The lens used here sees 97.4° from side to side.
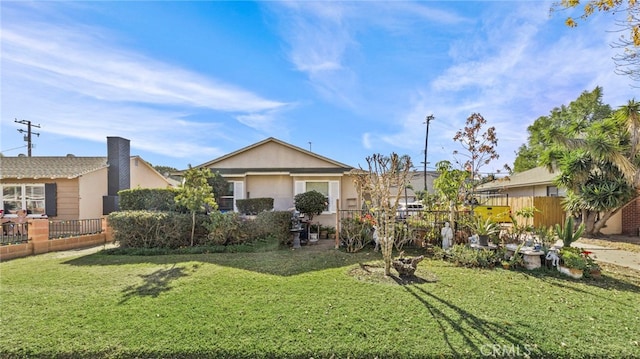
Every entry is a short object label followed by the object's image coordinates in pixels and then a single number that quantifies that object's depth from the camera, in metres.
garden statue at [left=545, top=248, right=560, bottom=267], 7.26
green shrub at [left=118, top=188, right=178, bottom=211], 11.73
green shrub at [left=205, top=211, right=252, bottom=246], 10.23
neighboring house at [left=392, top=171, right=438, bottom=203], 37.27
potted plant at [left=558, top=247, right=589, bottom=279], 6.71
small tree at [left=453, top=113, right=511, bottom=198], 12.03
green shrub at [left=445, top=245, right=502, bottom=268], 7.69
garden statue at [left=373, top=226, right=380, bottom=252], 9.66
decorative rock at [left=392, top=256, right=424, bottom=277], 6.70
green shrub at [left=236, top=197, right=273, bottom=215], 12.42
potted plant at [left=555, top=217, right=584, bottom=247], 7.54
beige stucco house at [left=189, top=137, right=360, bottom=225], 14.03
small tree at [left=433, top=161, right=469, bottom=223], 9.91
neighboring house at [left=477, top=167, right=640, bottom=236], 13.91
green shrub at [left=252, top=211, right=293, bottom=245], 10.56
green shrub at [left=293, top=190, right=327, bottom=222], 11.99
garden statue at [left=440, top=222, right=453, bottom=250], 9.23
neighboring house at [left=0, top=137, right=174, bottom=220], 14.79
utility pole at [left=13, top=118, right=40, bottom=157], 25.75
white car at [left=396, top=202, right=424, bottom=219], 10.85
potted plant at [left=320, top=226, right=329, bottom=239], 12.84
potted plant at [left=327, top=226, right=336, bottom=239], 12.75
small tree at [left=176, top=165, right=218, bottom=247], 10.16
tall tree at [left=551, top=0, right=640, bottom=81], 5.51
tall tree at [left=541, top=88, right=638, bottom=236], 10.55
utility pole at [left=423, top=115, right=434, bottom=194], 28.28
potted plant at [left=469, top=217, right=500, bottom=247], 8.38
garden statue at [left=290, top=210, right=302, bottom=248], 10.89
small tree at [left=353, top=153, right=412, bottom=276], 6.95
